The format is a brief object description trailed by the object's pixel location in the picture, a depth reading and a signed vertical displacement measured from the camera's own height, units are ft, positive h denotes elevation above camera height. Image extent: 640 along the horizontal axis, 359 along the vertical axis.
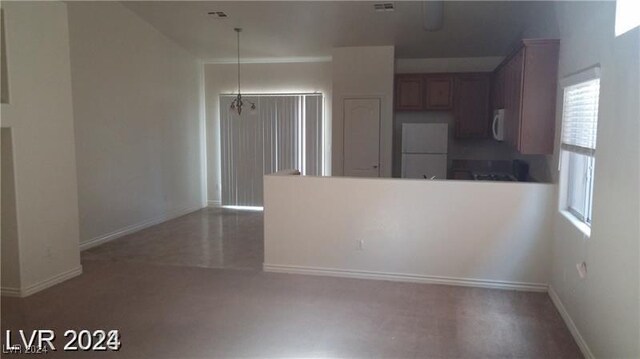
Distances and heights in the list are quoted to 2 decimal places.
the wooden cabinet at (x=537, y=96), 12.84 +0.96
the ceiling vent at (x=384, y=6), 17.51 +4.72
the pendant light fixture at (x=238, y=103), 21.49 +1.45
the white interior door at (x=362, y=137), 22.70 -0.36
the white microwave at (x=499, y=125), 17.29 +0.19
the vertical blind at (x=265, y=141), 26.11 -0.68
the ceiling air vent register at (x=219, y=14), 19.37 +4.86
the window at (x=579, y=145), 10.11 -0.35
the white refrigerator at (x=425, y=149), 22.45 -0.94
